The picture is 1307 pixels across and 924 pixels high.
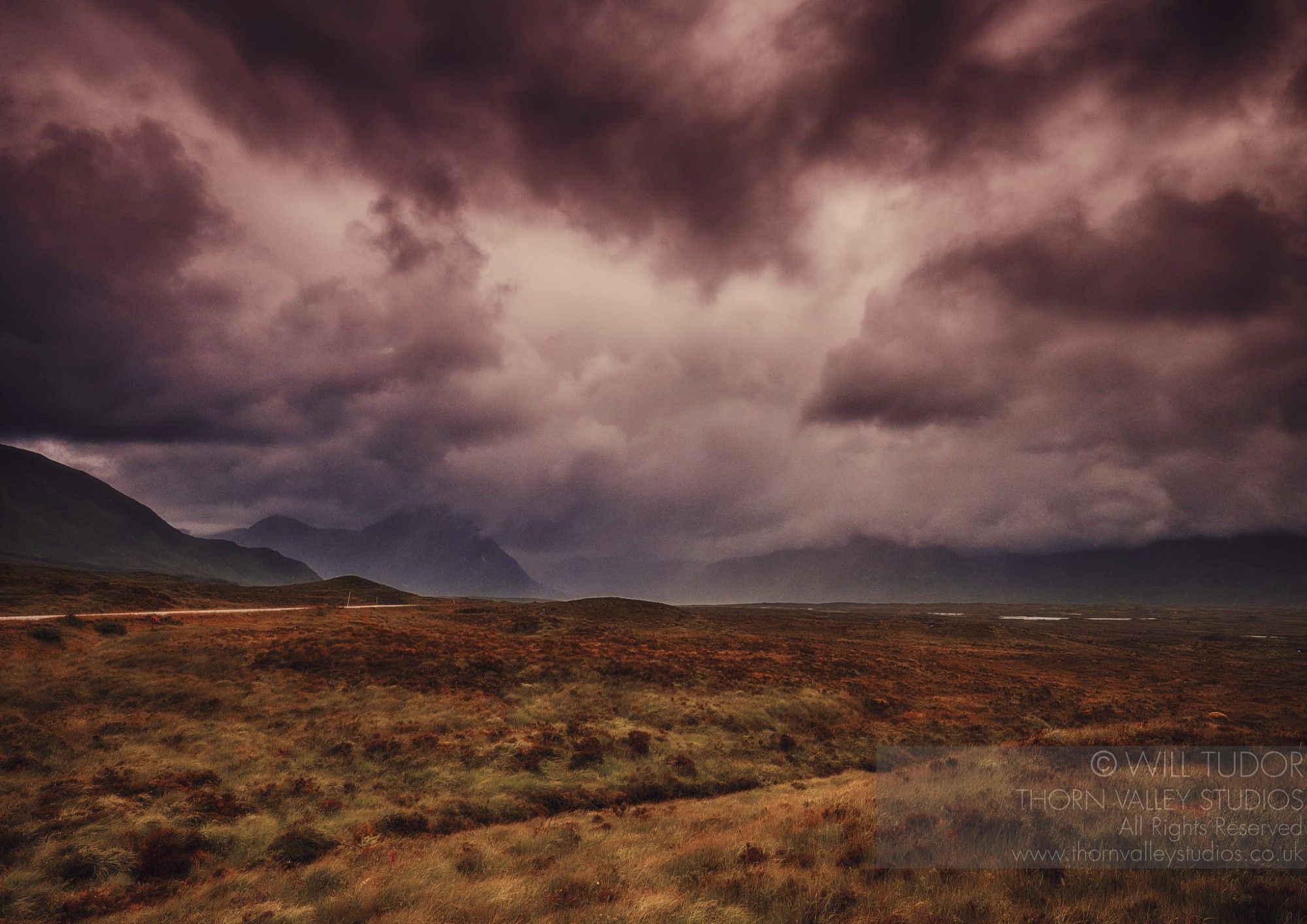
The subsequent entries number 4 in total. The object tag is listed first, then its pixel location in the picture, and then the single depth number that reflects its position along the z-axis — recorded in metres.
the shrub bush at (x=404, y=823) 14.50
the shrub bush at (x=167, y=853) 11.78
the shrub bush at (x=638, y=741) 21.27
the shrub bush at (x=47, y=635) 26.55
